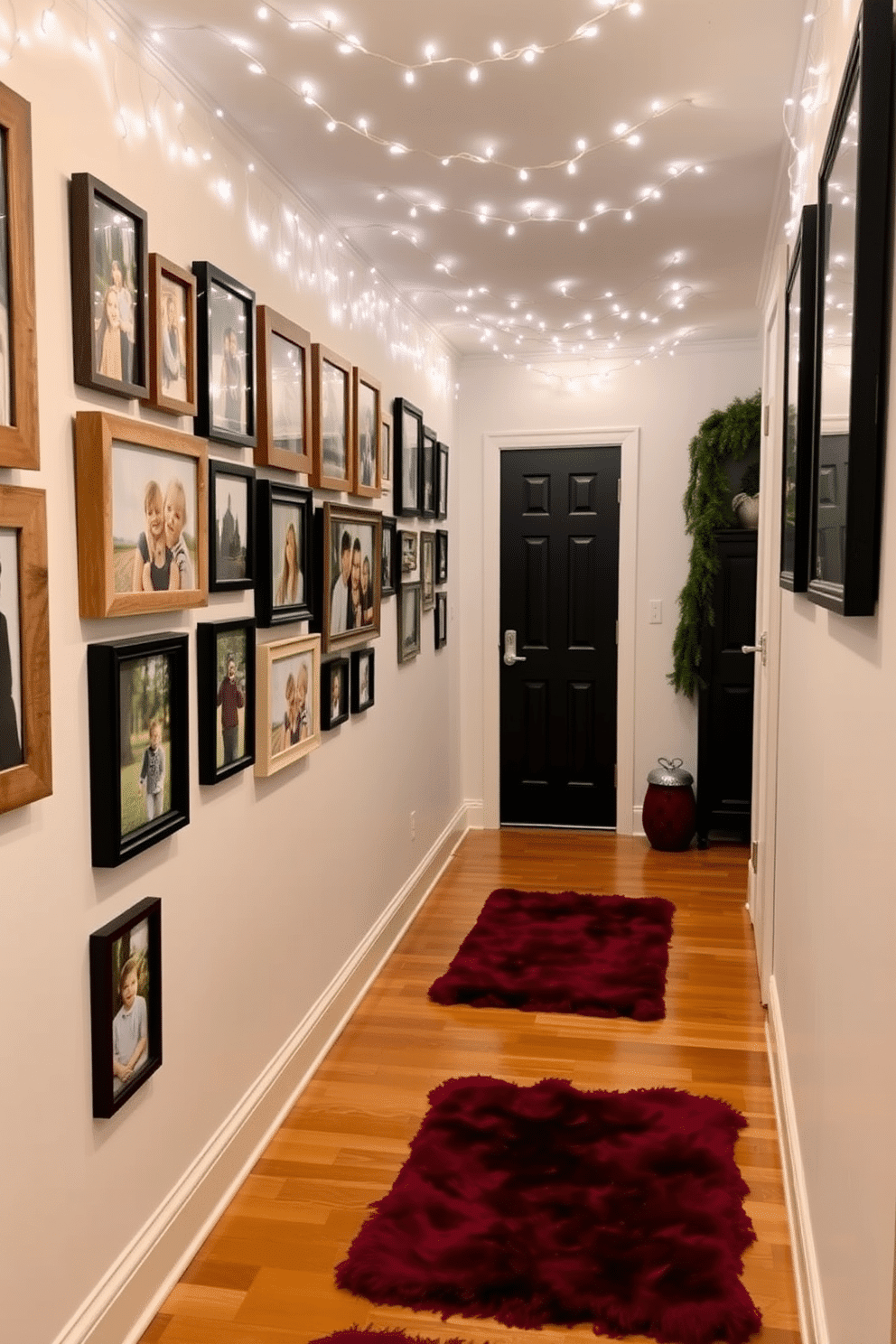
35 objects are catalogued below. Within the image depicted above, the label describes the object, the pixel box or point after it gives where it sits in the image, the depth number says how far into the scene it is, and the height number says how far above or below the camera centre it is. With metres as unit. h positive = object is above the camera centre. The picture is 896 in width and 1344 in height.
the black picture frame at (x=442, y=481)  5.13 +0.41
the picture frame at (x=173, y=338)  2.11 +0.45
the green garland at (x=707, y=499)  5.36 +0.34
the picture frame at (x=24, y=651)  1.63 -0.12
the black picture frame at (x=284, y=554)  2.76 +0.04
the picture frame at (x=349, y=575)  3.24 -0.02
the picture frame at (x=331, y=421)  3.13 +0.43
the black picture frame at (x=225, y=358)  2.38 +0.47
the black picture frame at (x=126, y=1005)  1.95 -0.78
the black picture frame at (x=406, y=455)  4.25 +0.44
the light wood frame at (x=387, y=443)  4.06 +0.46
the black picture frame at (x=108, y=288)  1.83 +0.48
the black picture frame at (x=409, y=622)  4.38 -0.21
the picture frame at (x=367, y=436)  3.55 +0.43
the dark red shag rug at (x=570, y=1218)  2.17 -1.39
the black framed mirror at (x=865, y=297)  1.29 +0.32
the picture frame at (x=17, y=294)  1.59 +0.39
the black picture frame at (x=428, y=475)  4.75 +0.41
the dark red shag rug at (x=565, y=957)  3.66 -1.38
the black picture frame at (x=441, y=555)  5.28 +0.07
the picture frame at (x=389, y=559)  4.09 +0.04
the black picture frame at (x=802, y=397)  2.09 +0.33
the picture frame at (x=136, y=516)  1.88 +0.10
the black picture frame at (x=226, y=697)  2.44 -0.29
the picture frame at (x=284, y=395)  2.73 +0.44
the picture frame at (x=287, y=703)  2.76 -0.34
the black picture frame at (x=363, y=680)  3.66 -0.36
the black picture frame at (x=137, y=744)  1.95 -0.32
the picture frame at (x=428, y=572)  4.86 -0.01
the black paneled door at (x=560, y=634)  5.78 -0.33
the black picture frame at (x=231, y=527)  2.47 +0.10
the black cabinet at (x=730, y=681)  5.39 -0.53
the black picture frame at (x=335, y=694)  3.33 -0.37
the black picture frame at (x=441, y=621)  5.23 -0.24
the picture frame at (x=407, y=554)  4.38 +0.06
